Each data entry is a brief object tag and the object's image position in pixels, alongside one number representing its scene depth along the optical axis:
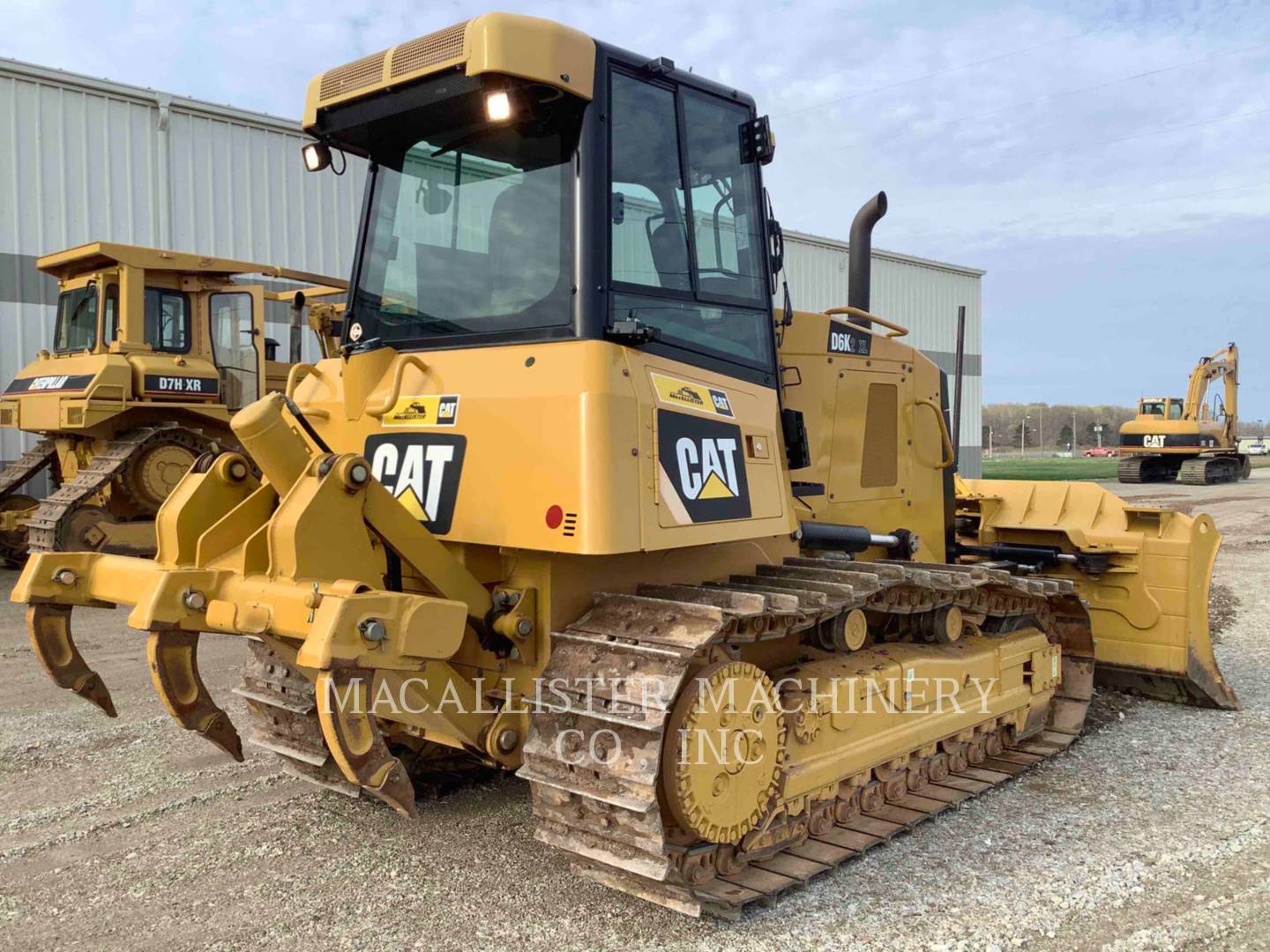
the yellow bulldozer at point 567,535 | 3.41
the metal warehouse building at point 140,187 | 13.27
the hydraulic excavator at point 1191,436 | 31.64
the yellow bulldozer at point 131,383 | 10.89
